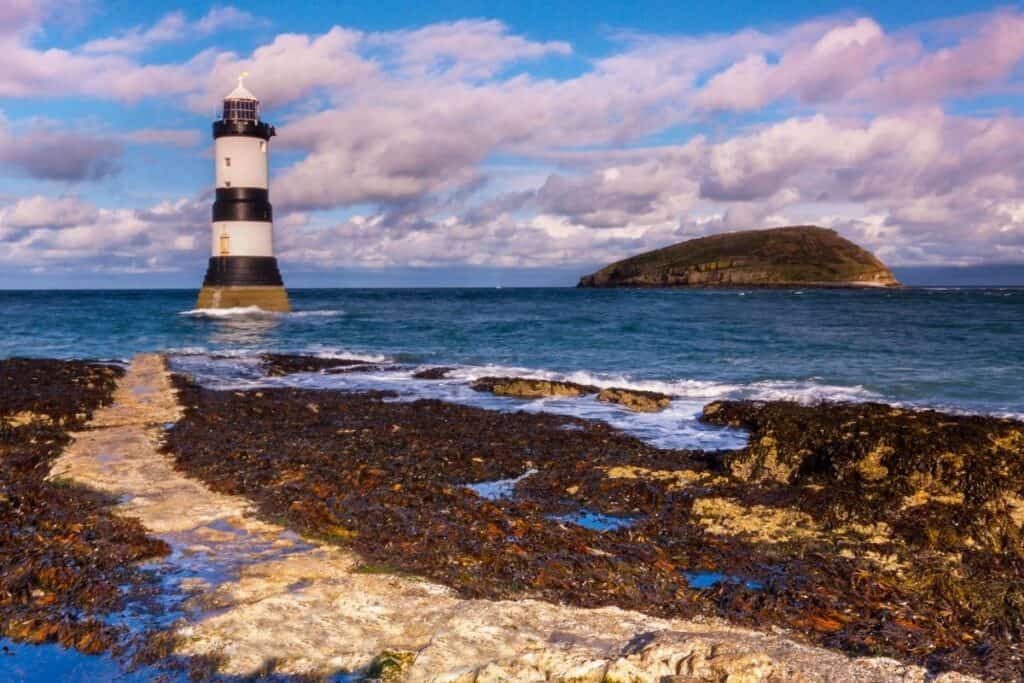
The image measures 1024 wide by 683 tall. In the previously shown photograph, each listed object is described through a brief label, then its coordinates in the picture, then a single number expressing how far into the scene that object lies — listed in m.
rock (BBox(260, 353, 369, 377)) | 26.91
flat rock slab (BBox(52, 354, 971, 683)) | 4.87
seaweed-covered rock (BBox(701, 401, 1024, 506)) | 10.07
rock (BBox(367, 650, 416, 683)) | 4.99
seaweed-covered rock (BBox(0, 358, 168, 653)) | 6.03
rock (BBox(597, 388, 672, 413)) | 18.83
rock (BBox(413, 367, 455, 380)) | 25.47
